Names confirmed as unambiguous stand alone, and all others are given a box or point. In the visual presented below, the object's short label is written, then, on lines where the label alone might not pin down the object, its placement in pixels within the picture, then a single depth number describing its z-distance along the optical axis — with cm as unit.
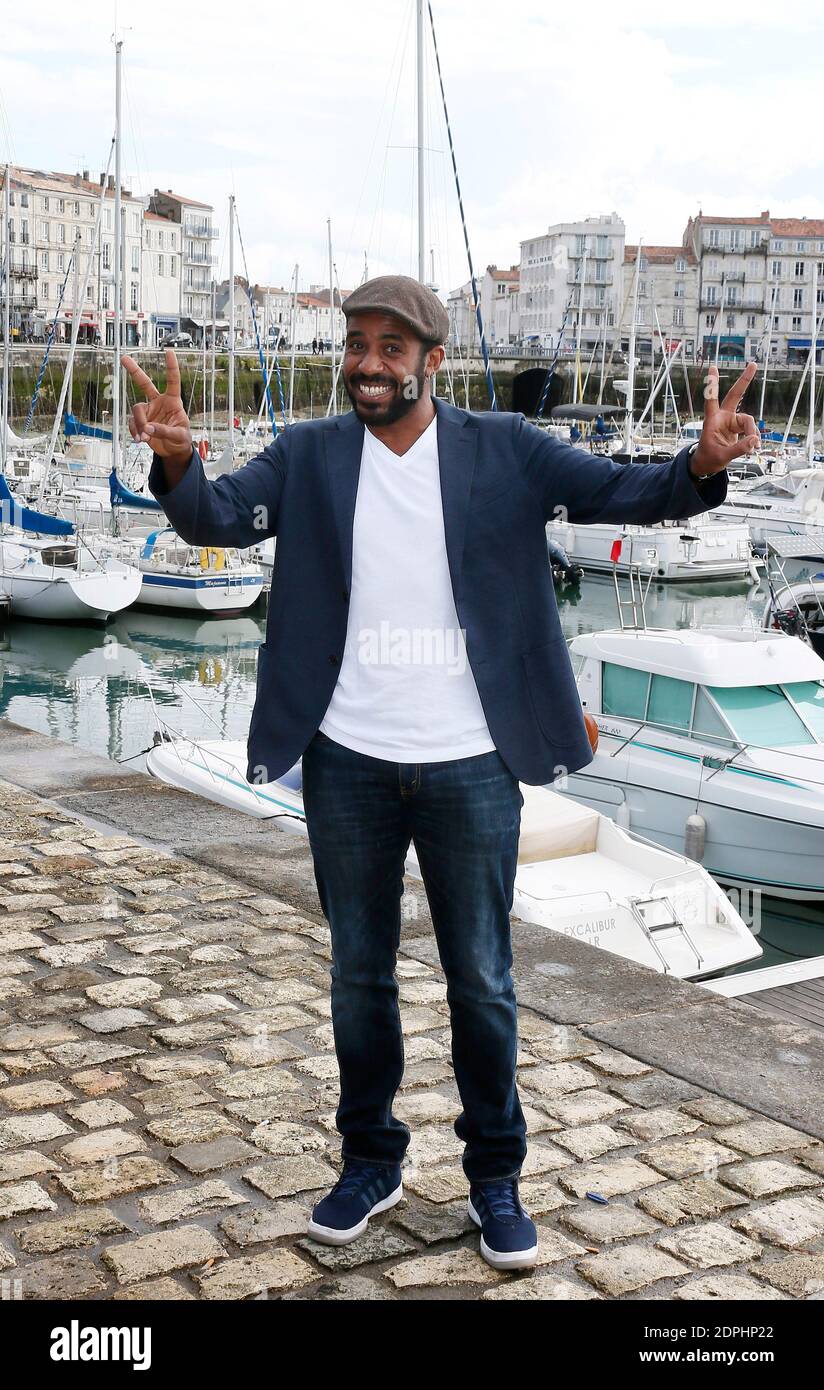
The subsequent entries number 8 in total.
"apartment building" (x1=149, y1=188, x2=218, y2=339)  10475
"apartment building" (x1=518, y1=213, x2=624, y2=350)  11112
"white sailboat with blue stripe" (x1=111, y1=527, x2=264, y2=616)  2753
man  294
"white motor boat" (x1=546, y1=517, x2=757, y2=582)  3453
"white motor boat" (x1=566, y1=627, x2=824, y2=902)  1215
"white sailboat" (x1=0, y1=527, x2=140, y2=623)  2595
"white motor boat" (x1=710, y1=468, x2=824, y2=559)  3594
